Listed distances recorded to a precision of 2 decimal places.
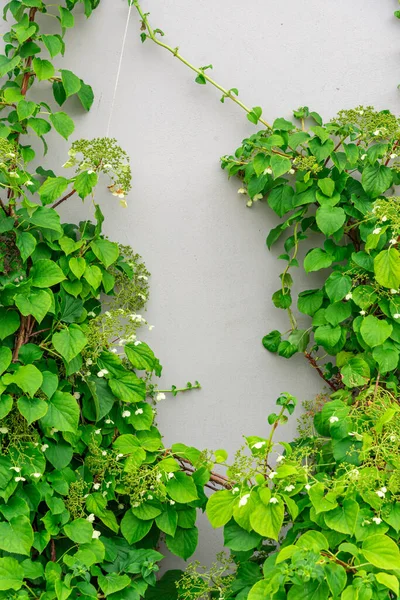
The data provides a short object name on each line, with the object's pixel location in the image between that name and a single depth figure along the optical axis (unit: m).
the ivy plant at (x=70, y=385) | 3.63
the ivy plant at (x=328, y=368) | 3.48
